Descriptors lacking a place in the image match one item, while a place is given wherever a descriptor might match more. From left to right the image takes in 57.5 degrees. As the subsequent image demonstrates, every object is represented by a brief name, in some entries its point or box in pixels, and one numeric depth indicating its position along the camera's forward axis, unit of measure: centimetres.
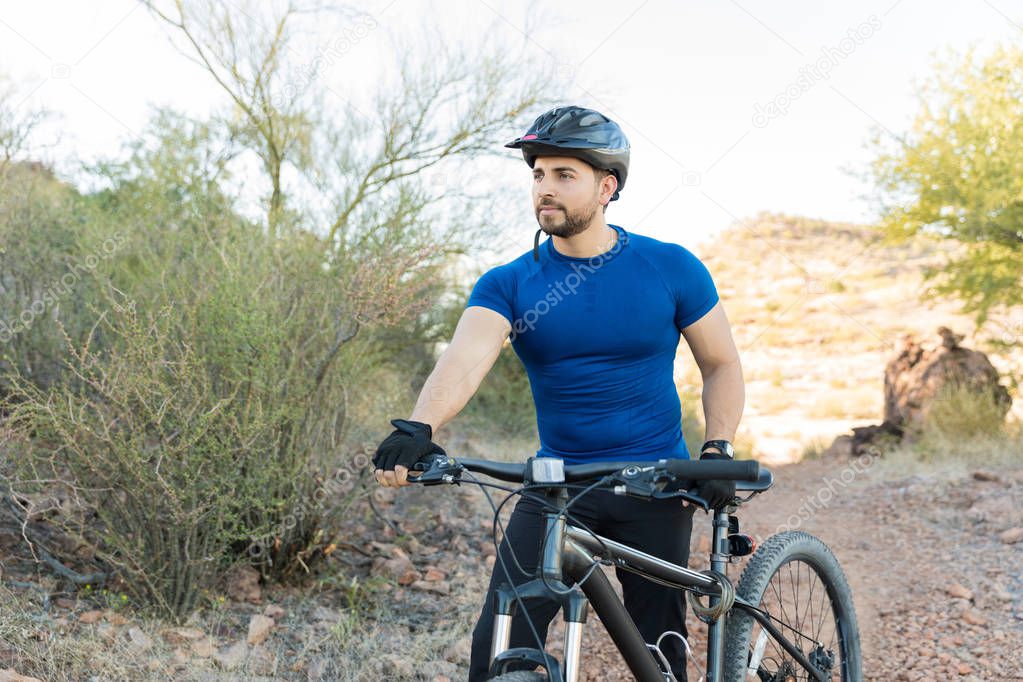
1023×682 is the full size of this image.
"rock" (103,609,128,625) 425
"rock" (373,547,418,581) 543
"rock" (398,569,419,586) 542
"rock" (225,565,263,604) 489
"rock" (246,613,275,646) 432
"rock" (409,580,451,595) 537
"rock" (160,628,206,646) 420
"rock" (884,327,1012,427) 1098
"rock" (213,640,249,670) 400
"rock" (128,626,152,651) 398
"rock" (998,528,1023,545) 656
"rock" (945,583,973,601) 561
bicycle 199
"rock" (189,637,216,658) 405
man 258
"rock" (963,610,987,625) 521
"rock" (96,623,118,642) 401
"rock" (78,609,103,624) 420
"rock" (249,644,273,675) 405
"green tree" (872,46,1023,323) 1074
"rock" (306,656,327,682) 404
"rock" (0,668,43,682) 327
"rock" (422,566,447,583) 553
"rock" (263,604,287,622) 469
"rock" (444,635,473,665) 443
